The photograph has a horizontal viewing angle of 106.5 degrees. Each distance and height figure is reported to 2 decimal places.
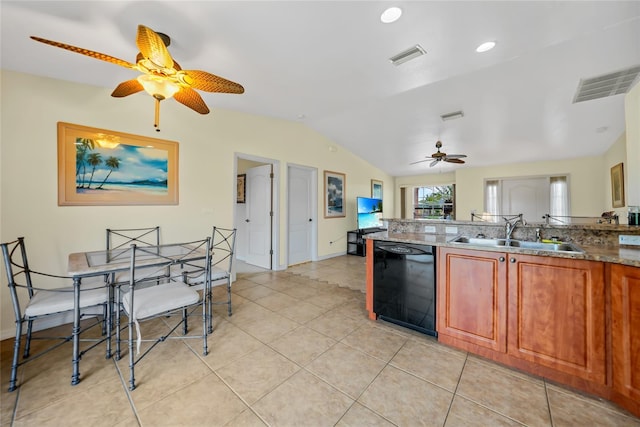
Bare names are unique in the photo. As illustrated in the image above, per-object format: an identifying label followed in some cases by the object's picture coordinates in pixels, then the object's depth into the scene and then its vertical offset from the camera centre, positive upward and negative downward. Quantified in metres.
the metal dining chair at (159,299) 1.65 -0.64
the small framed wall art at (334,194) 5.37 +0.43
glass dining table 1.61 -0.39
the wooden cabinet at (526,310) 1.46 -0.69
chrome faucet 2.08 -0.13
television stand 5.70 -0.72
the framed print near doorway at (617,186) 4.05 +0.45
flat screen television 5.85 +0.00
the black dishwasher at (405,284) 2.08 -0.67
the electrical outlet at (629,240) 1.71 -0.21
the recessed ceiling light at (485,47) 2.24 +1.58
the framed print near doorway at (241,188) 5.03 +0.53
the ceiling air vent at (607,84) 2.65 +1.54
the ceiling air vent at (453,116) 3.85 +1.59
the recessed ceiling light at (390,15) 1.80 +1.53
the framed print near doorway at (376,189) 6.99 +0.71
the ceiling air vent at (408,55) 2.27 +1.55
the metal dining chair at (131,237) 2.66 -0.27
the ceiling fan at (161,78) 1.51 +1.04
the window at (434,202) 7.83 +0.36
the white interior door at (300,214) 4.69 -0.03
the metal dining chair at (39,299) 1.60 -0.63
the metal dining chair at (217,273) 2.49 -0.66
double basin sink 1.84 -0.27
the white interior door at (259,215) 4.45 -0.04
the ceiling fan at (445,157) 4.43 +1.05
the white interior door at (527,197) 5.94 +0.37
